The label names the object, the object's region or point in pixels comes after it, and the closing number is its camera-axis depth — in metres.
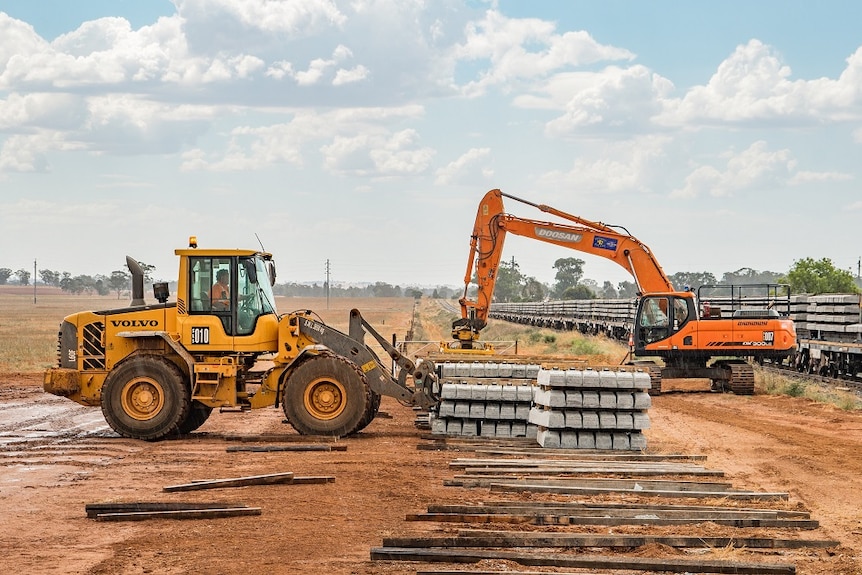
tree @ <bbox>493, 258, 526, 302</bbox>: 175.50
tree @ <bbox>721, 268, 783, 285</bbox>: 168.40
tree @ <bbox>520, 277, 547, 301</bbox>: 166.82
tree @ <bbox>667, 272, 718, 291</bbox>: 168.25
